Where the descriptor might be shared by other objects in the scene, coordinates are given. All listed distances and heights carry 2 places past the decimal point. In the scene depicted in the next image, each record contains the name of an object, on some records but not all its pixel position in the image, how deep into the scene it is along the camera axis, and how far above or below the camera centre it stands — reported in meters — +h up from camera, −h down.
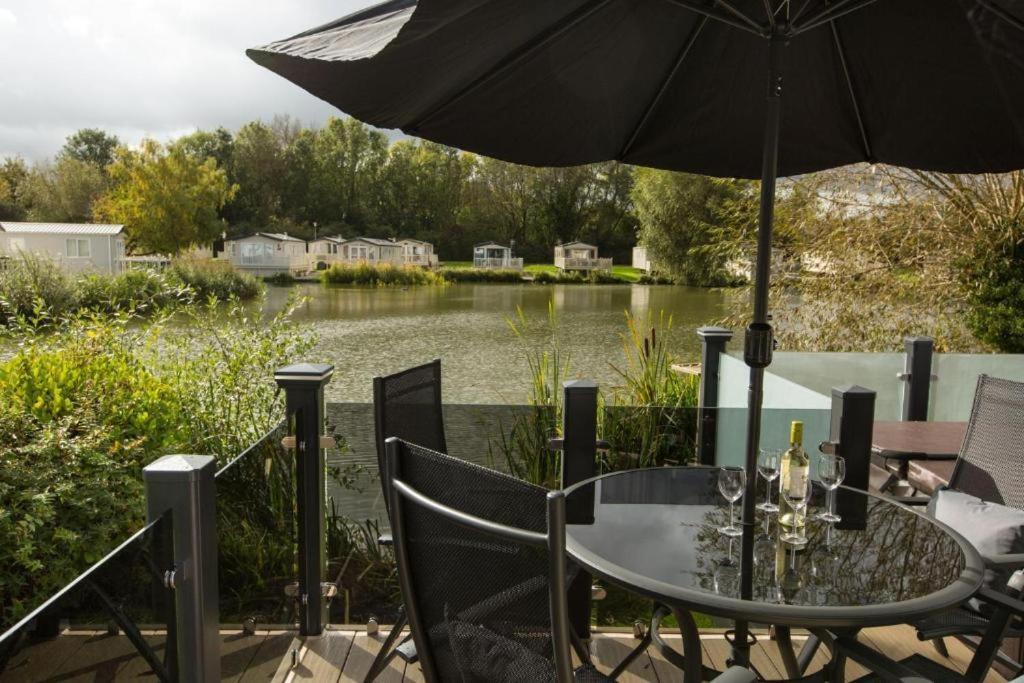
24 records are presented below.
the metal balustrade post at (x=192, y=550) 1.41 -0.57
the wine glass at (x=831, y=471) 1.77 -0.47
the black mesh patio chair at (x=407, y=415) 2.10 -0.47
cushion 1.85 -0.64
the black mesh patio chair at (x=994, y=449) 2.30 -0.55
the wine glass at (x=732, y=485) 1.76 -0.51
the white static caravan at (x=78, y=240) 31.58 +0.47
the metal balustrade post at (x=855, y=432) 2.37 -0.51
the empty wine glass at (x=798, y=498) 1.76 -0.54
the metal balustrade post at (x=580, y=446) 2.35 -0.58
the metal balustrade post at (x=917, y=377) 4.26 -0.60
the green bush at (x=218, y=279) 24.02 -0.81
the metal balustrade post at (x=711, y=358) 4.30 -0.53
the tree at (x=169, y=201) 35.12 +2.48
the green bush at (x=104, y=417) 3.17 -0.84
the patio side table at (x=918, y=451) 2.74 -0.69
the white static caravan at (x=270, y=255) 30.50 +0.03
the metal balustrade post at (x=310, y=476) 2.28 -0.68
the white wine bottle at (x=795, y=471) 1.75 -0.48
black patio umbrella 1.74 +0.51
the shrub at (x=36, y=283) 15.02 -0.69
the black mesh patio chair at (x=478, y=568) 1.01 -0.45
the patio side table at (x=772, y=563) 1.34 -0.61
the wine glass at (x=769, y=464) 1.86 -0.48
